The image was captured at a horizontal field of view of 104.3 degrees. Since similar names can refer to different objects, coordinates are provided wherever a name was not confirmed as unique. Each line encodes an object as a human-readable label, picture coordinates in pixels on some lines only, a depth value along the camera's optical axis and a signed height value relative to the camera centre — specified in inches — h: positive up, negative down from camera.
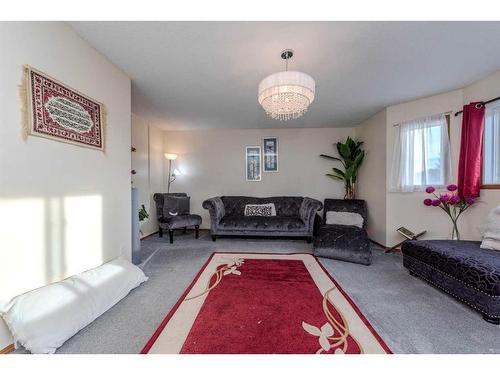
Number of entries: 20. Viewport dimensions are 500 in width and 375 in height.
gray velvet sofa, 142.2 -28.7
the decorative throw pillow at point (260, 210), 160.1 -21.2
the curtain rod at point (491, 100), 86.6 +38.7
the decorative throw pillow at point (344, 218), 141.1 -25.2
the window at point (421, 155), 111.0 +17.9
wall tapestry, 52.8 +23.0
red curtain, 93.6 +18.2
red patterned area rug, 48.6 -40.9
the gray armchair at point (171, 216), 141.3 -24.3
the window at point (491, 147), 89.8 +18.1
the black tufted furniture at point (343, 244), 102.0 -32.4
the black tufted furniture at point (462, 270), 58.1 -29.8
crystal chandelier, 63.2 +31.4
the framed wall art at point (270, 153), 181.5 +29.3
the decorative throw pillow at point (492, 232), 74.8 -18.7
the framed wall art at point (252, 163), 182.7 +19.6
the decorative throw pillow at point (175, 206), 148.8 -17.8
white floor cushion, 46.6 -34.2
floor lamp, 186.2 +8.8
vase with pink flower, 97.7 -9.4
